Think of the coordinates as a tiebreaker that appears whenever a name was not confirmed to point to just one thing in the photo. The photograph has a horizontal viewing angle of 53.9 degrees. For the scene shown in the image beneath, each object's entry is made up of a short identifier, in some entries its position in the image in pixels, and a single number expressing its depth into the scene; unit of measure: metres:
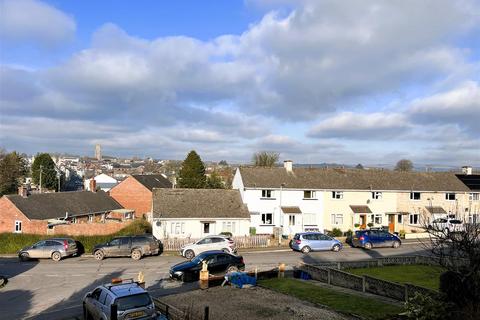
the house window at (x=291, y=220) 47.71
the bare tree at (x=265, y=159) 90.39
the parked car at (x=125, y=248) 35.44
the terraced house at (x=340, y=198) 47.84
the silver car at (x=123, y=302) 16.55
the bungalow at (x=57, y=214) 44.25
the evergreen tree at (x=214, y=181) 77.25
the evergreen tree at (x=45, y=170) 103.00
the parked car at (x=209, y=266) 27.03
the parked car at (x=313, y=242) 37.50
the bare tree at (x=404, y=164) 130.34
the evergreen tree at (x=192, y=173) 71.50
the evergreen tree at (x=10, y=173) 90.12
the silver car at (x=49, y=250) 35.47
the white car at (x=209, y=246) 35.19
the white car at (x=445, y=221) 40.78
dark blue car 39.25
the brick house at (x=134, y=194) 69.06
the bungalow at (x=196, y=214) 44.00
